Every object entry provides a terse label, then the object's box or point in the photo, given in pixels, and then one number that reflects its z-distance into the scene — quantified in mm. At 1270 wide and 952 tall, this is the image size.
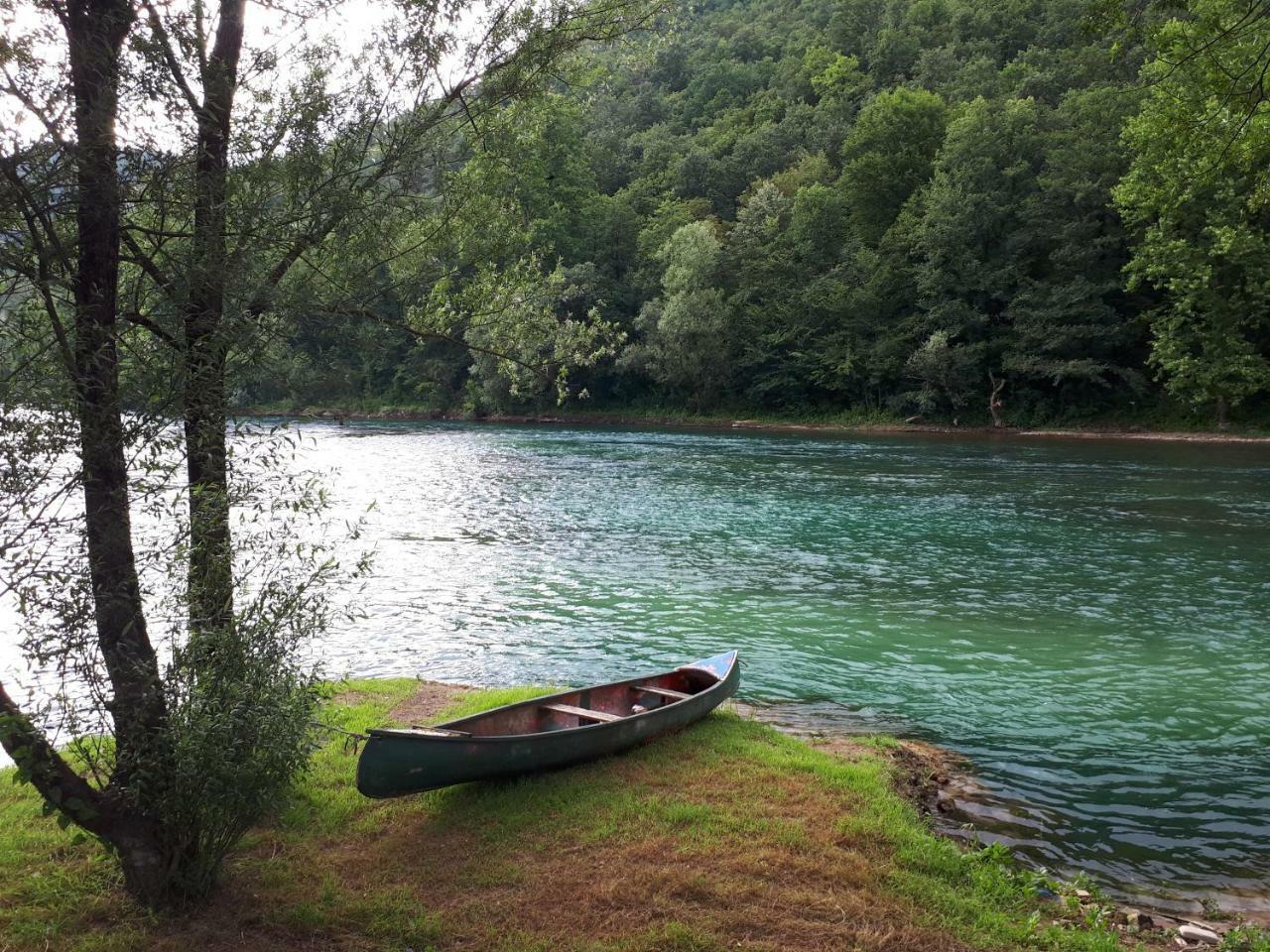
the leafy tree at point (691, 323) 59750
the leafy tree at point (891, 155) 61375
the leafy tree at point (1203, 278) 41094
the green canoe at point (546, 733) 6402
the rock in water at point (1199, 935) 5707
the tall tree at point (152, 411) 4762
